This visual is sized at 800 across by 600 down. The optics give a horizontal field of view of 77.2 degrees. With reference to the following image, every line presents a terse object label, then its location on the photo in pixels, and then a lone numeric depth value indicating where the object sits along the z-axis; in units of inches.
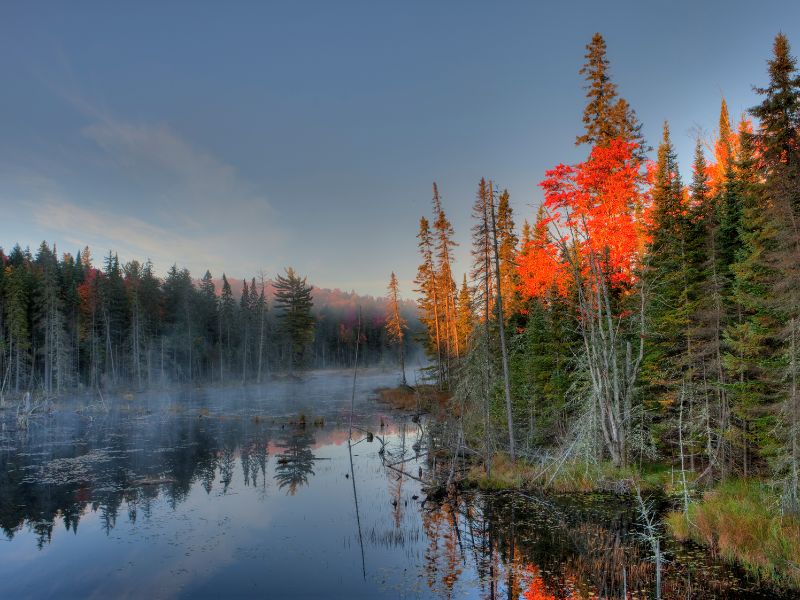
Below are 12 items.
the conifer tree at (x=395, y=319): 2723.9
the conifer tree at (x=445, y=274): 2036.2
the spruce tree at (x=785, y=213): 591.2
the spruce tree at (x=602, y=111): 1229.1
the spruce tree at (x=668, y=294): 897.5
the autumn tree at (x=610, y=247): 999.6
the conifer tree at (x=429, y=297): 2154.3
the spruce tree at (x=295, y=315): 3932.1
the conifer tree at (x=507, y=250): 1905.6
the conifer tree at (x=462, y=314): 2293.3
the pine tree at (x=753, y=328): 678.5
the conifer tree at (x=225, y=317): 3944.4
